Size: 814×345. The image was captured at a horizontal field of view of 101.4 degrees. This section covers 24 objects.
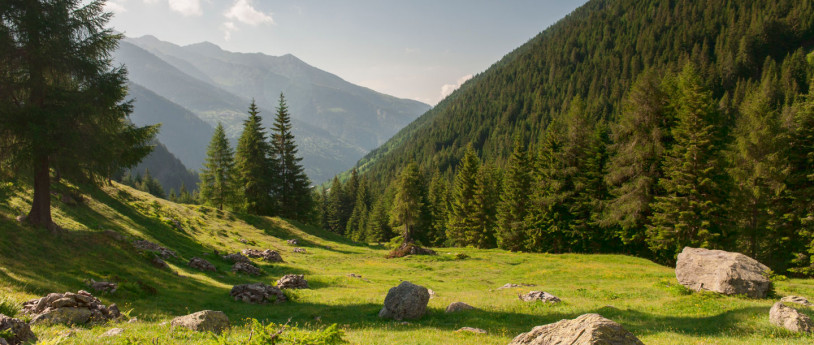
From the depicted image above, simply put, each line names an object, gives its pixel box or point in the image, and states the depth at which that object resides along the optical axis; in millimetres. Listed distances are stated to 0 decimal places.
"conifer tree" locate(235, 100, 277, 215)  56156
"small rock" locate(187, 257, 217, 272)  25039
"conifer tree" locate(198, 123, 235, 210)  54594
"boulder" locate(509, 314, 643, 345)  6512
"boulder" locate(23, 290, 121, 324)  9978
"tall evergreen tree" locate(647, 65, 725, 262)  30672
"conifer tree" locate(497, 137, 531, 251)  49812
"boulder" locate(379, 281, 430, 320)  14383
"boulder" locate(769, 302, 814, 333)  10148
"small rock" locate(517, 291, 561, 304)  17266
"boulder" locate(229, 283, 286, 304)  18609
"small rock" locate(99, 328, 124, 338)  8877
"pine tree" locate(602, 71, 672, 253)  35000
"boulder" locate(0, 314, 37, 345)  7223
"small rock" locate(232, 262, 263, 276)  27469
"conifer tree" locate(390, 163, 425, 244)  49469
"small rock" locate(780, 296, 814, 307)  14185
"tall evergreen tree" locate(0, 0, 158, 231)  16438
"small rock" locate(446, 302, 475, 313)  15531
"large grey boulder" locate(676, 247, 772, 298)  16375
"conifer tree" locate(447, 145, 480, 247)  61341
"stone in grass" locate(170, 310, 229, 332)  10125
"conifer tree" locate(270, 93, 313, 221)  62156
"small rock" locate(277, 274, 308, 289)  22516
